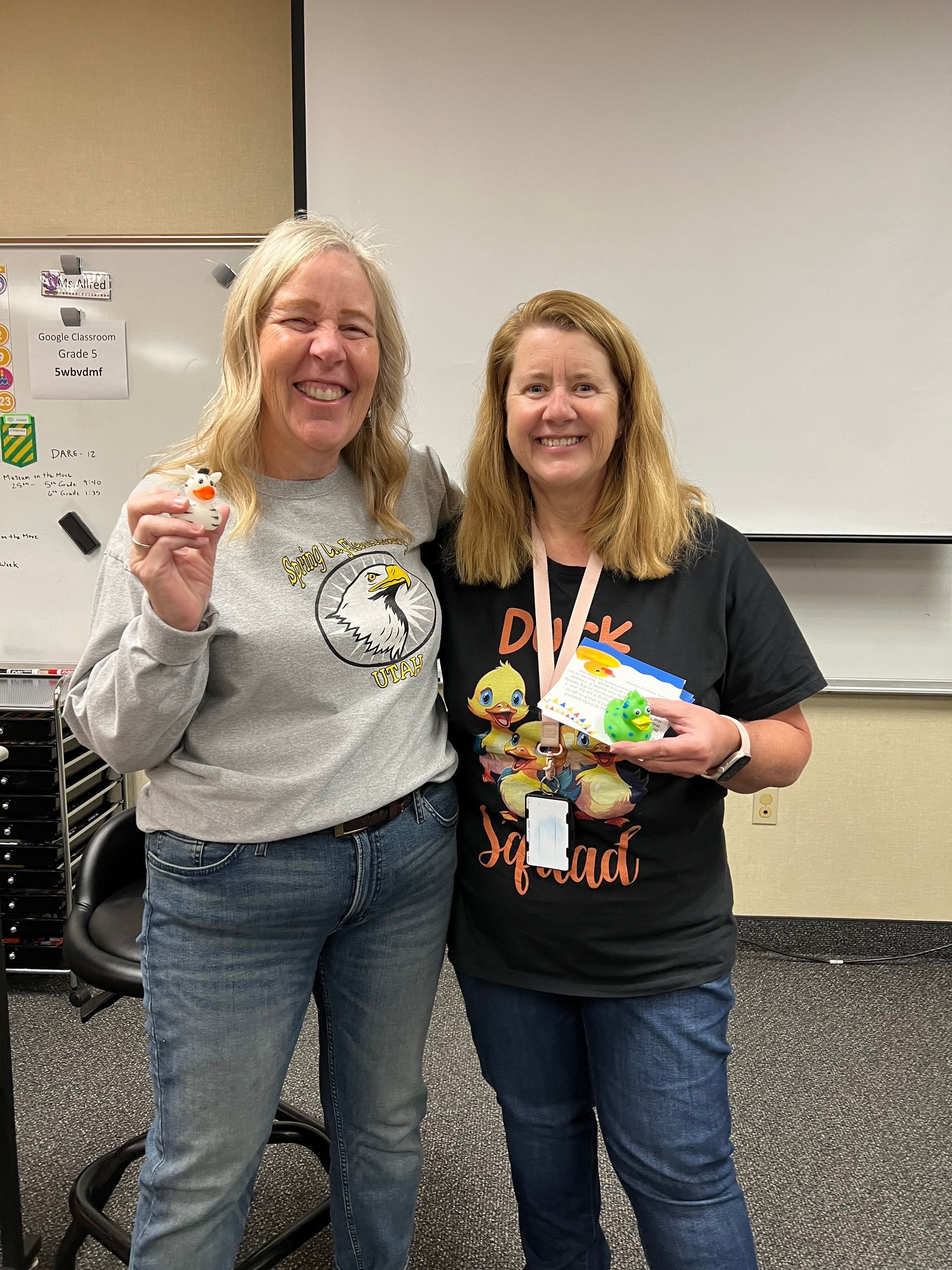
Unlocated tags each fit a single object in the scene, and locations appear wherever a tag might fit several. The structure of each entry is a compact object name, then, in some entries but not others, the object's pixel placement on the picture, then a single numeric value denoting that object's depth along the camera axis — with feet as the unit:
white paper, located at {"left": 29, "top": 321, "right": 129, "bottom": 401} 9.04
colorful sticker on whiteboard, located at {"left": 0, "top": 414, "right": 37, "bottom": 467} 9.15
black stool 4.54
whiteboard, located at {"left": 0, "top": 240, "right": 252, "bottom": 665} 8.96
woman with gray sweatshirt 3.45
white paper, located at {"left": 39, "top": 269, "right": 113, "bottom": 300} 8.95
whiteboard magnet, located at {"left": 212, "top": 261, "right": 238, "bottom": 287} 8.92
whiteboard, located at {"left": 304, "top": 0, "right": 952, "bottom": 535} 7.86
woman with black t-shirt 3.73
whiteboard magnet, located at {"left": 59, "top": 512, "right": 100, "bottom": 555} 9.31
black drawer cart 8.04
